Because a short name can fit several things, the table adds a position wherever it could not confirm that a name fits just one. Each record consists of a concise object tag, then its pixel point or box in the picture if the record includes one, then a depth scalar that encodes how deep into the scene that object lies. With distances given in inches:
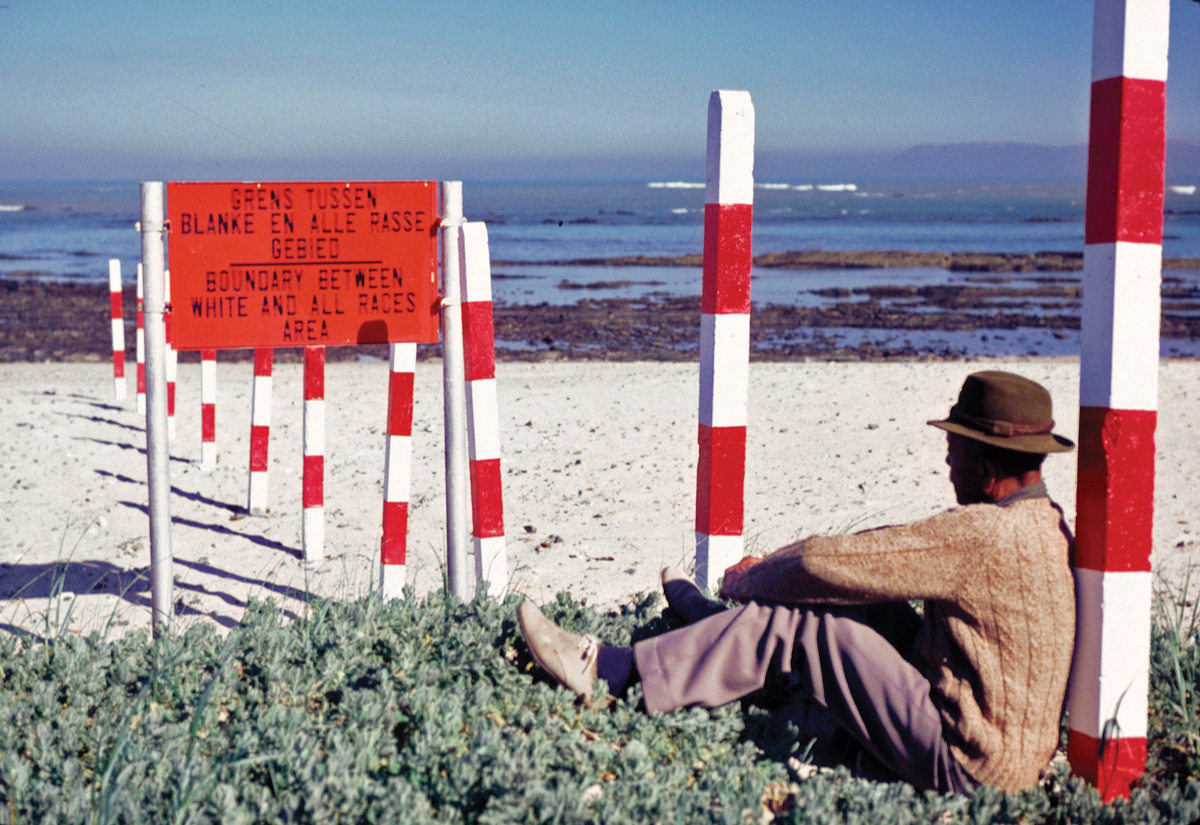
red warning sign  158.1
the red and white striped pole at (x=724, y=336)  145.8
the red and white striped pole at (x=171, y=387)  340.8
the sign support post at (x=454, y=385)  167.2
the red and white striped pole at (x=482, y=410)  164.2
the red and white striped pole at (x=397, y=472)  210.4
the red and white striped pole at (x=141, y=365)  367.1
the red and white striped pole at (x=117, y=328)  409.4
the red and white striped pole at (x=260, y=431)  269.7
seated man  113.3
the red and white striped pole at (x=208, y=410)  323.9
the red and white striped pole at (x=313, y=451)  240.1
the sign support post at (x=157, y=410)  156.3
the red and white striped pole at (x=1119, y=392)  109.2
